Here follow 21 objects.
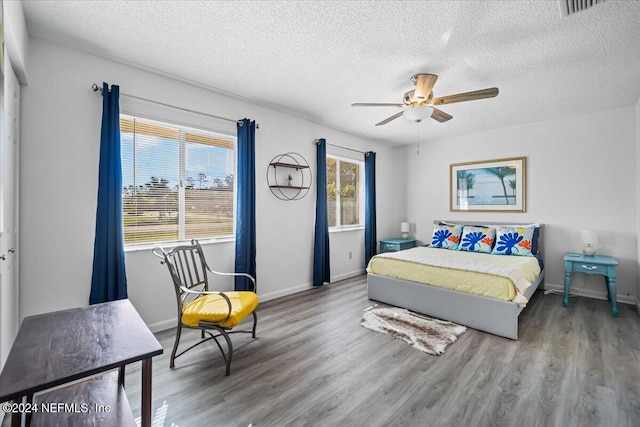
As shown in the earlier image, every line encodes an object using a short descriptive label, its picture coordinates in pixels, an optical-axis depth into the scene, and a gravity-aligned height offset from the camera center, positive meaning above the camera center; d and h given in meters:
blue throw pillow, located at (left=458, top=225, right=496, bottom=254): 4.35 -0.42
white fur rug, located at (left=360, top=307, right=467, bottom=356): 2.66 -1.21
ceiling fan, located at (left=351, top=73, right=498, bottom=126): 2.66 +1.11
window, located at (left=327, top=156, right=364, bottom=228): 5.05 +0.39
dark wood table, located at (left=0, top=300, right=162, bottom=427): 0.98 -0.55
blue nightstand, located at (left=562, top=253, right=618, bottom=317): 3.39 -0.70
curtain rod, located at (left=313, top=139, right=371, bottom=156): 4.49 +1.15
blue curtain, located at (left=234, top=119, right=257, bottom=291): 3.44 +0.07
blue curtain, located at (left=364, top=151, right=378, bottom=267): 5.42 +0.15
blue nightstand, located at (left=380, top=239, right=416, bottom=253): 5.40 -0.62
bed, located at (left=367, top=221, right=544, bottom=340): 2.79 -1.01
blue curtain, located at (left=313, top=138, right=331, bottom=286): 4.45 -0.14
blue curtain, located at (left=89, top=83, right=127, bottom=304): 2.48 -0.03
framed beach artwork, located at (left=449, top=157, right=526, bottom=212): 4.68 +0.47
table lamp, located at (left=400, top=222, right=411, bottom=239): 5.82 -0.34
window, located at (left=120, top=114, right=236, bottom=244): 2.83 +0.35
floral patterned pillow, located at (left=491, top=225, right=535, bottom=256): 4.08 -0.42
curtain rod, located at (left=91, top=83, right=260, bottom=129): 2.54 +1.14
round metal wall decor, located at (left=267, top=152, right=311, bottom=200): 3.94 +0.54
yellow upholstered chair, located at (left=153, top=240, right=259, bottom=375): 2.21 -0.78
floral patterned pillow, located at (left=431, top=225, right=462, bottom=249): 4.67 -0.41
